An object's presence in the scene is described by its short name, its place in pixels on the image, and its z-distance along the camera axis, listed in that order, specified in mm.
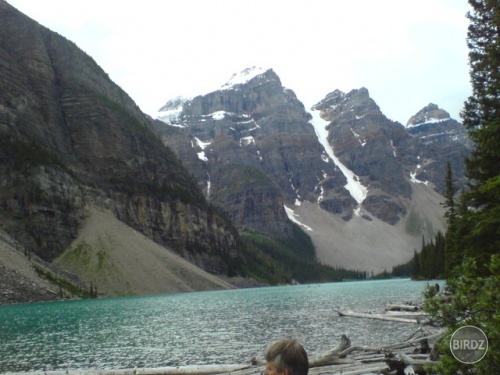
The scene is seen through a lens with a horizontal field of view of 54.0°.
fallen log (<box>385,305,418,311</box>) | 50453
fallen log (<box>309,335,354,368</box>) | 21422
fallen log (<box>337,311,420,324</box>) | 42262
